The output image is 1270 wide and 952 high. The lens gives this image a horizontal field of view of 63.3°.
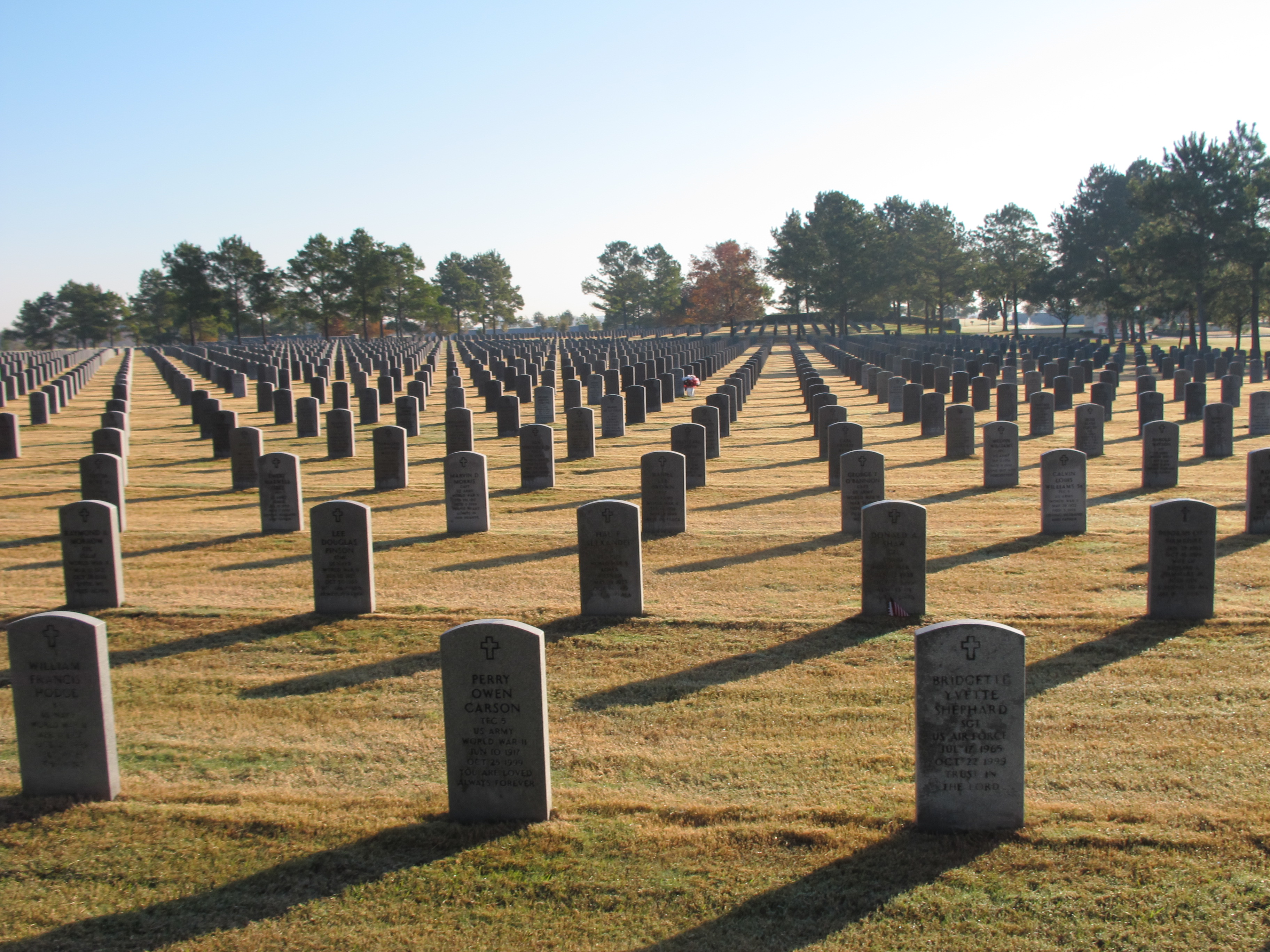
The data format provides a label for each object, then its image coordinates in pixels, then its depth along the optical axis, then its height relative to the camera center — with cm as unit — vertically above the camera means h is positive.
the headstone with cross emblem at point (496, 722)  552 -191
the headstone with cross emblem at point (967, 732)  525 -194
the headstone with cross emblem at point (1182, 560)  837 -174
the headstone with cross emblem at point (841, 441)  1542 -126
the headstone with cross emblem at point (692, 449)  1561 -133
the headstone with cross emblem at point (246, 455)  1647 -128
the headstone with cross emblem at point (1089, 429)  1761 -135
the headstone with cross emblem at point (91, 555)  951 -163
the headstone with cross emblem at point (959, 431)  1823 -138
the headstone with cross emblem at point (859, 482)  1204 -147
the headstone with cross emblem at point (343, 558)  928 -168
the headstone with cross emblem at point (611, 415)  2259 -112
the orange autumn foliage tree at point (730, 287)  10925 +782
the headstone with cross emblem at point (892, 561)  871 -175
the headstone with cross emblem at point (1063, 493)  1171 -162
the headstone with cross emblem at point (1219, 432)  1717 -143
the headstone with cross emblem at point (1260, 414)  2030 -137
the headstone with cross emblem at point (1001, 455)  1511 -150
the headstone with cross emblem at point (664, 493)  1241 -158
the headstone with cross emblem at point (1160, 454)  1462 -150
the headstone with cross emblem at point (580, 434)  1916 -127
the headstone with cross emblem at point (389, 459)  1622 -138
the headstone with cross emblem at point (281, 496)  1295 -154
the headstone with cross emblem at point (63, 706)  578 -184
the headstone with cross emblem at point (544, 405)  2609 -99
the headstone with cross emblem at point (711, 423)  1866 -113
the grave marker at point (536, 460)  1609 -146
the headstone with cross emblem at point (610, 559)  905 -171
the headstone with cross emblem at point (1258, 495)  1133 -165
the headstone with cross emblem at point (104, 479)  1371 -132
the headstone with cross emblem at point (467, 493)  1277 -154
